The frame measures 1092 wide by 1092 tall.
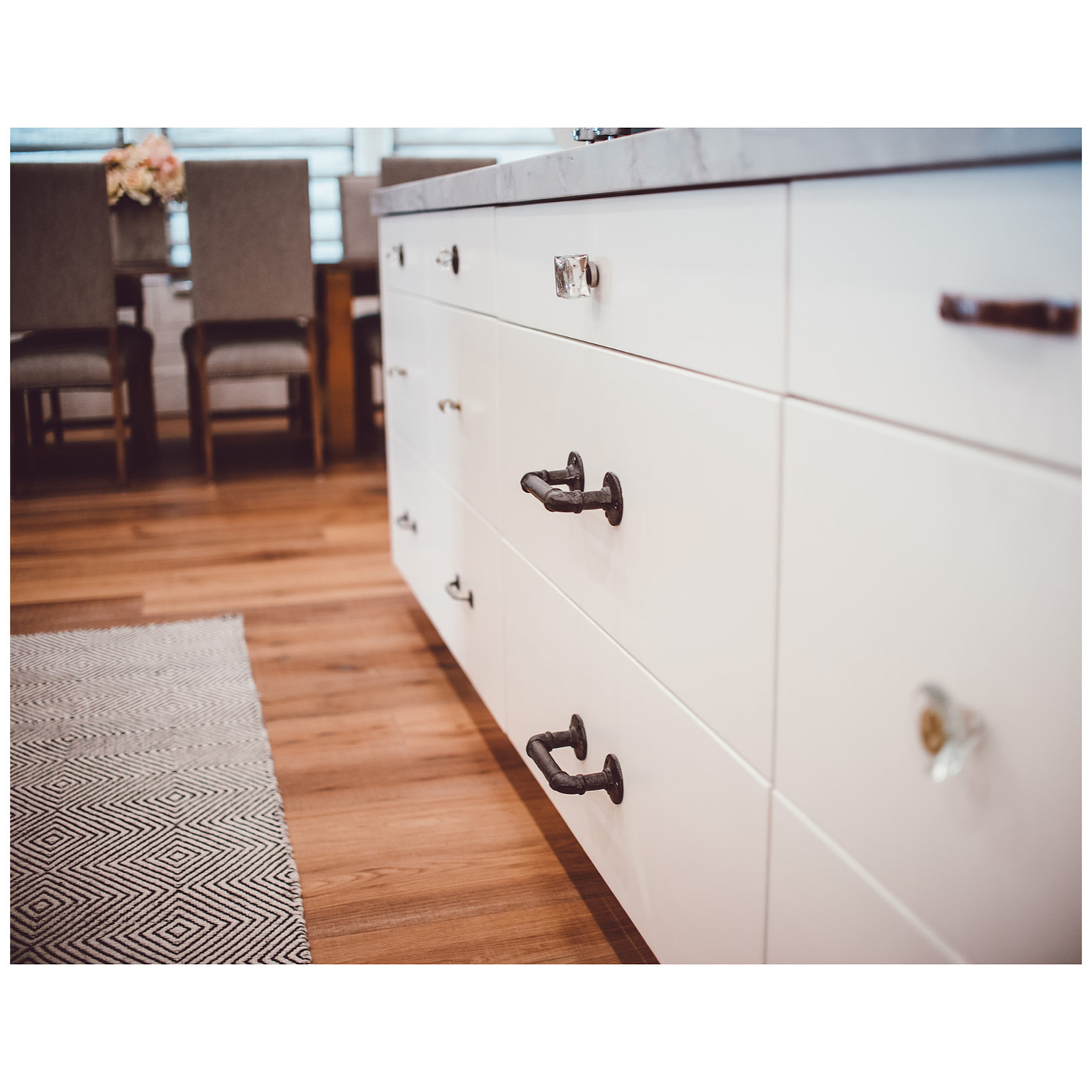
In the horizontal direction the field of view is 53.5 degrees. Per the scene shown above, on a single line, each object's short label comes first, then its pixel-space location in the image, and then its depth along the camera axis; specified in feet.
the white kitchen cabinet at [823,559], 1.42
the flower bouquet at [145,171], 12.51
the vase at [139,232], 12.98
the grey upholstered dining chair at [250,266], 10.90
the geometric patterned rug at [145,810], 3.69
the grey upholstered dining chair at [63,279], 10.38
